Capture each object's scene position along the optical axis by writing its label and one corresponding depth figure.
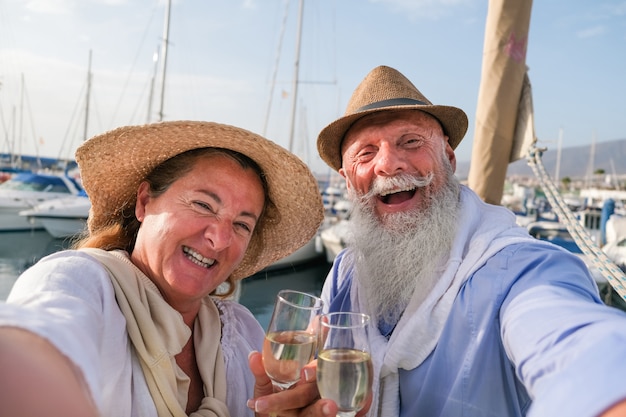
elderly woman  0.43
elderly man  0.33
